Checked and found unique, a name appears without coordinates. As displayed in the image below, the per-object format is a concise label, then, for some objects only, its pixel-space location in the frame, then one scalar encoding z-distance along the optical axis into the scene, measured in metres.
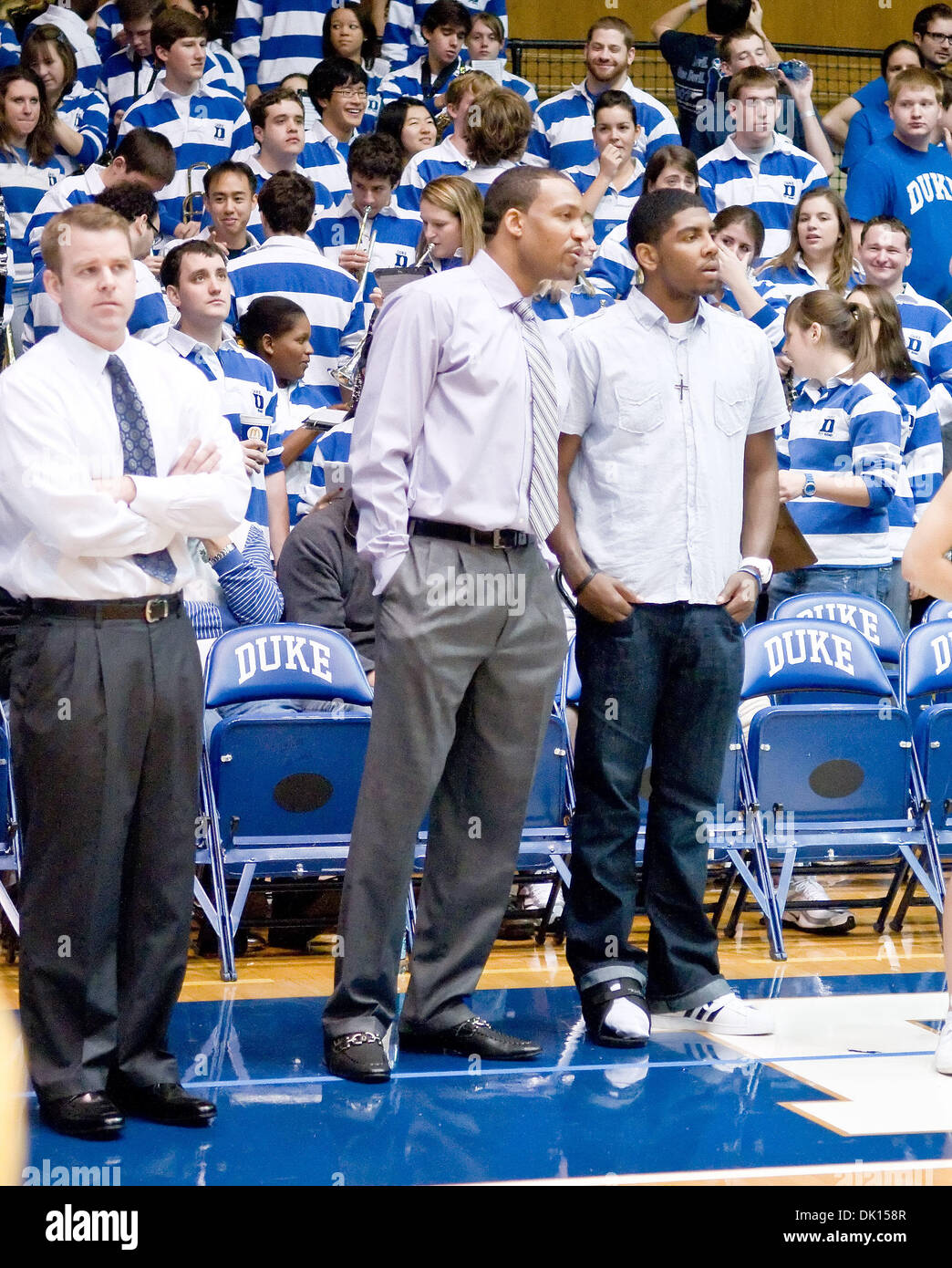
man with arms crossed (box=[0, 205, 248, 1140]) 6.71
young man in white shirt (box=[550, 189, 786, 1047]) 8.33
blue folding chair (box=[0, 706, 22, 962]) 9.60
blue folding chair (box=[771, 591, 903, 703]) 11.86
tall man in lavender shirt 7.71
